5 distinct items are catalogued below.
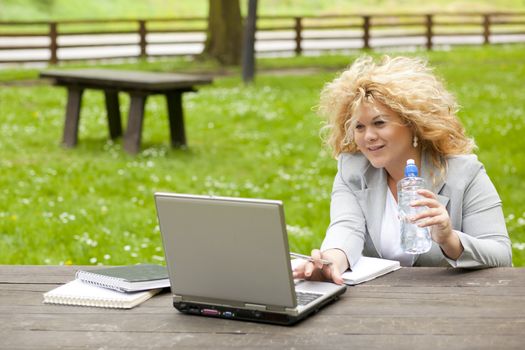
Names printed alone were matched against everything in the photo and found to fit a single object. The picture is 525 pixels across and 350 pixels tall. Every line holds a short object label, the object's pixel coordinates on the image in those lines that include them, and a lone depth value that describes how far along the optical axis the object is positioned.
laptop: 4.81
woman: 6.26
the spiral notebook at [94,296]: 5.49
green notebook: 5.62
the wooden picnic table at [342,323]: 4.84
